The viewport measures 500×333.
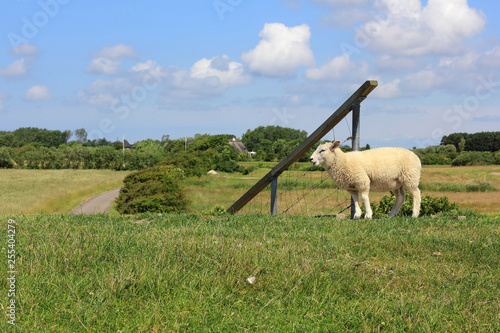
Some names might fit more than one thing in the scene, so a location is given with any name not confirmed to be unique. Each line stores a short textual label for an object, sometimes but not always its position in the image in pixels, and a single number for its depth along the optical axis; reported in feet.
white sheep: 36.88
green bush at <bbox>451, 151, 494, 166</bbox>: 163.73
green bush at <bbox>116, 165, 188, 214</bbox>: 88.63
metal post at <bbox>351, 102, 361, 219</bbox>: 38.52
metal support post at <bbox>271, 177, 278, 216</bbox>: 45.60
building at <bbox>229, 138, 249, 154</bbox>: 327.00
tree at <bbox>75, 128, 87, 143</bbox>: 555.28
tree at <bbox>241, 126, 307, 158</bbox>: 320.29
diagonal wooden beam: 37.27
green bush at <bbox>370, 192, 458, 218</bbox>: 48.60
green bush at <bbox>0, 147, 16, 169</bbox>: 342.23
